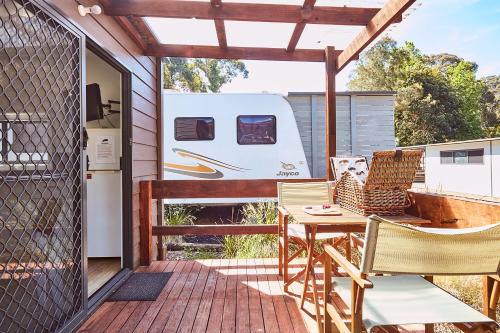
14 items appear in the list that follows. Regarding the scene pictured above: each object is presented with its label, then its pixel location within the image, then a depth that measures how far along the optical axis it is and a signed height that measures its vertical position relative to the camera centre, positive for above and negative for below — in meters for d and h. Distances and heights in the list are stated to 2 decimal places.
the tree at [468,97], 17.89 +3.74
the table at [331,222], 1.96 -0.33
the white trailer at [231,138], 6.70 +0.50
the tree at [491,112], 22.48 +3.36
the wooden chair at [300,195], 3.18 -0.29
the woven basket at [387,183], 2.05 -0.12
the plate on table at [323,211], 2.21 -0.31
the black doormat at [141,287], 2.70 -1.02
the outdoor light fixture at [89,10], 2.29 +1.02
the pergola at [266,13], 2.66 +1.17
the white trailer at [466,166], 9.49 -0.11
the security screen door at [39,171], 1.59 -0.03
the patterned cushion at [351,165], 2.96 -0.02
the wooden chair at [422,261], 1.23 -0.36
